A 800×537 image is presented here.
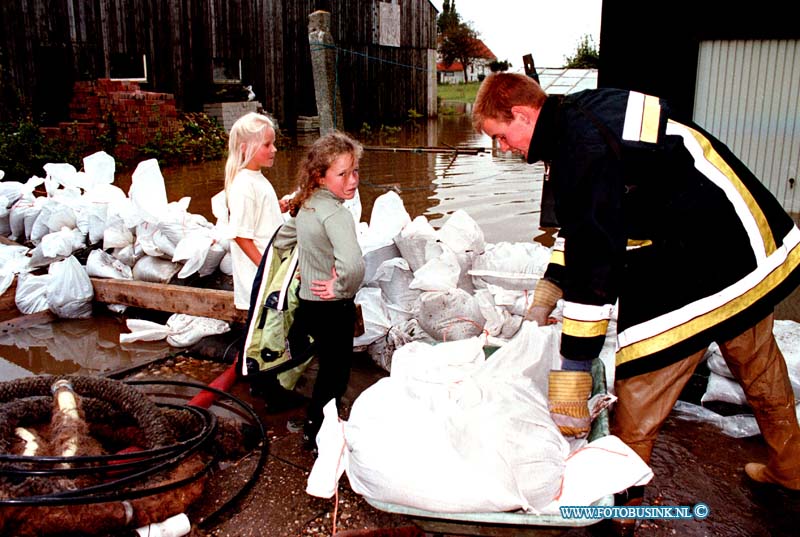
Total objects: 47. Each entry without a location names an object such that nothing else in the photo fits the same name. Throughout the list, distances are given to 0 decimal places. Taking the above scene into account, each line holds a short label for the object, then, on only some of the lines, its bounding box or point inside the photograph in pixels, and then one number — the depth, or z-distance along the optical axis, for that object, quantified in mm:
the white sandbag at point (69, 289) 5113
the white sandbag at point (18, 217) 6594
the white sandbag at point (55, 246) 5664
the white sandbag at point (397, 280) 4281
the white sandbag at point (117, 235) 5523
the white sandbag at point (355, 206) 4950
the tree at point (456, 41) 54781
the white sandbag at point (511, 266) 4186
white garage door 6512
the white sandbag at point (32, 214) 6391
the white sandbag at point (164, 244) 5172
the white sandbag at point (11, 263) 5457
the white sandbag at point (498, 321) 3848
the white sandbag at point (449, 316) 3725
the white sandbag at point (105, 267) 5383
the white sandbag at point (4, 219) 6801
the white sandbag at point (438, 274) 3895
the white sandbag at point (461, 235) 4293
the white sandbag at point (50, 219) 5973
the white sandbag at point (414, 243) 4266
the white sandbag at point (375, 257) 4312
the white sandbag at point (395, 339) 3912
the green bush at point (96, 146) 10336
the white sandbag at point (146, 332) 4629
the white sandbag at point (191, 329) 4492
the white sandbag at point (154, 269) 5164
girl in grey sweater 3062
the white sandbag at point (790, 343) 3348
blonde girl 3695
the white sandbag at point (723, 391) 3391
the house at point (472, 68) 59219
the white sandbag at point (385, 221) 4402
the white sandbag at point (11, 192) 6861
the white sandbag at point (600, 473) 1929
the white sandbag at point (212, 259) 5055
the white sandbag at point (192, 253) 4992
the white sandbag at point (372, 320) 4102
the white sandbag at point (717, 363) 3455
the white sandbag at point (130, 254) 5448
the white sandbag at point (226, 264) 5141
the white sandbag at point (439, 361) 2427
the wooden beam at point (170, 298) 4430
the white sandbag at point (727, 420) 3297
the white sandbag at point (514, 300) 3990
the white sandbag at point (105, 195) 5918
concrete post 7727
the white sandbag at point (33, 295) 5266
